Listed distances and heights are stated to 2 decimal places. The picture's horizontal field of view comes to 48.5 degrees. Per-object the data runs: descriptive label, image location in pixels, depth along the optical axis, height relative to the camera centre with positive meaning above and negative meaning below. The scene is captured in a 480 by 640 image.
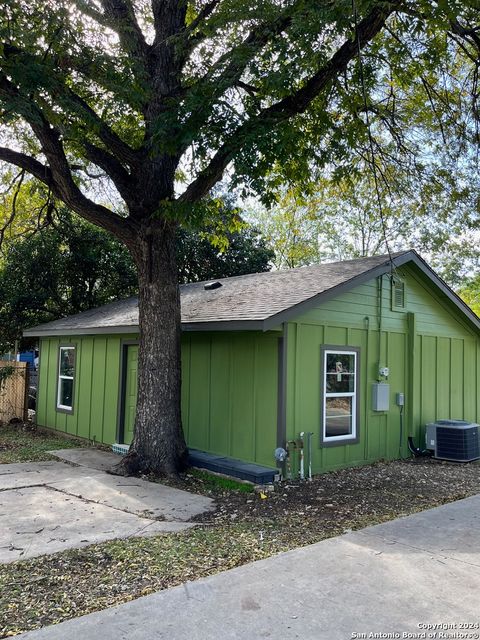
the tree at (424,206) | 9.61 +3.28
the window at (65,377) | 12.91 -0.66
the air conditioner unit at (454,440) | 9.97 -1.58
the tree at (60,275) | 15.66 +2.32
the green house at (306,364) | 8.32 -0.18
